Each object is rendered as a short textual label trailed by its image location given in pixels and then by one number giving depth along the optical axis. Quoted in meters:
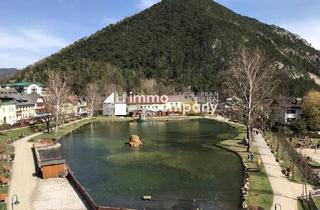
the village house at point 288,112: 55.24
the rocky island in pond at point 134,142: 39.76
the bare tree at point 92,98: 75.91
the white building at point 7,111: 58.71
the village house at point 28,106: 65.90
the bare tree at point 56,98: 49.83
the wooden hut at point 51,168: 26.40
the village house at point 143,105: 80.49
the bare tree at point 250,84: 36.33
